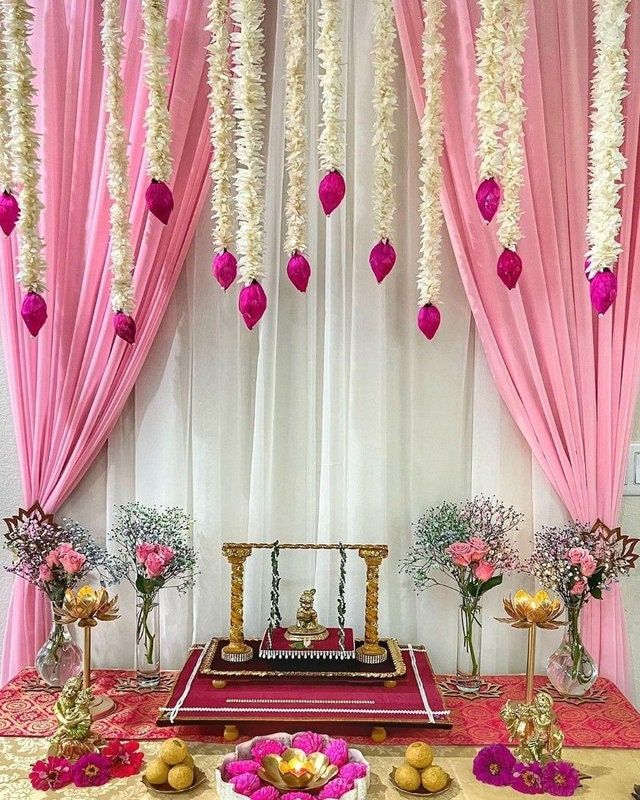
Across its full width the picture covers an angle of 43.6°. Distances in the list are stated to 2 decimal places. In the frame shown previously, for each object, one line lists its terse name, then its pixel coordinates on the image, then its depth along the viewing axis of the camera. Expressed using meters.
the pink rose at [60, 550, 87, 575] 1.69
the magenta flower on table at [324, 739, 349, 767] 1.39
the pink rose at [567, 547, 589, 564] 1.70
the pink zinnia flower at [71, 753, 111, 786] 1.38
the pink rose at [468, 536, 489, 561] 1.76
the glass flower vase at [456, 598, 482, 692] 1.81
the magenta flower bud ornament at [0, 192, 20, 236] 1.72
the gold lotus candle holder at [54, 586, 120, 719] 1.61
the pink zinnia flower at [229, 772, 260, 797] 1.30
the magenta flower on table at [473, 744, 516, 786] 1.40
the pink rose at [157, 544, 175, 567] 1.75
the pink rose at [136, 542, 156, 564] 1.75
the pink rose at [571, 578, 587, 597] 1.71
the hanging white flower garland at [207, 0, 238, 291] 1.76
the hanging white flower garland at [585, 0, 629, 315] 1.74
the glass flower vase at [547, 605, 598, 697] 1.74
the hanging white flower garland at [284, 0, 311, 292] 1.78
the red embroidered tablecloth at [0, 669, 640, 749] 1.57
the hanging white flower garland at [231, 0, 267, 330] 1.75
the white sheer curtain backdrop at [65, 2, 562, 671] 1.94
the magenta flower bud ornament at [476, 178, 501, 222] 1.71
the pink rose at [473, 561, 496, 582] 1.74
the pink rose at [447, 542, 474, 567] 1.76
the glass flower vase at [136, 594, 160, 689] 1.80
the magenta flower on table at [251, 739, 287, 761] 1.40
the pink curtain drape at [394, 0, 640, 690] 1.87
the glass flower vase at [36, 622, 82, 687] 1.73
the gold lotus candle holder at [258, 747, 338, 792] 1.33
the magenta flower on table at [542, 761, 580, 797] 1.36
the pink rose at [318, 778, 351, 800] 1.31
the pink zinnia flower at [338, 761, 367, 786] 1.34
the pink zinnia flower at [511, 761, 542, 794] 1.37
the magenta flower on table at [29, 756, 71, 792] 1.37
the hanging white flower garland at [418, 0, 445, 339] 1.80
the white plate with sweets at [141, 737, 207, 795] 1.36
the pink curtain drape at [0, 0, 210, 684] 1.89
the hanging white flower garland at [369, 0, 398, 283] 1.77
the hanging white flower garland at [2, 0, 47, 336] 1.74
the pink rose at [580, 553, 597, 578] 1.70
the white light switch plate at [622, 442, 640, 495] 1.97
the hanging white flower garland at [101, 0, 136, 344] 1.79
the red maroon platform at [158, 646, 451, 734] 1.53
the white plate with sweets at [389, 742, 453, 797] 1.37
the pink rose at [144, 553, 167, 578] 1.74
